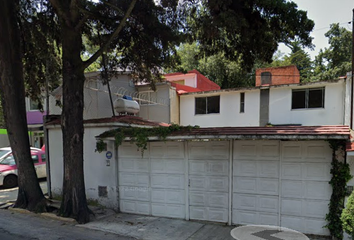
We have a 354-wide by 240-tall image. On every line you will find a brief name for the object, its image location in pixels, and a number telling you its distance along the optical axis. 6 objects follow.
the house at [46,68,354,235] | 5.34
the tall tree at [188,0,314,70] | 5.63
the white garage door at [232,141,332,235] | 5.30
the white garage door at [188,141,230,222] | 6.18
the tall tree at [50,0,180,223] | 6.62
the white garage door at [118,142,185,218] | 6.67
